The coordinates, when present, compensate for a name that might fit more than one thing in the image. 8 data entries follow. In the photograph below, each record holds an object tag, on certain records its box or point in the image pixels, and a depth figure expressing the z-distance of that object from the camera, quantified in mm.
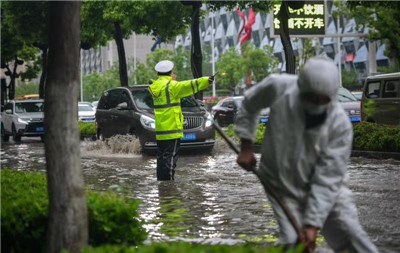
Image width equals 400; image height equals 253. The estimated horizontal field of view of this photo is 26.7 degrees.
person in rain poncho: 4562
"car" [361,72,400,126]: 22453
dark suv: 19750
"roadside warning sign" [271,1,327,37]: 27109
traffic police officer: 12922
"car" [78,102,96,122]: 39094
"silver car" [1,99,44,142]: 31094
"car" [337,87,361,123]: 26812
